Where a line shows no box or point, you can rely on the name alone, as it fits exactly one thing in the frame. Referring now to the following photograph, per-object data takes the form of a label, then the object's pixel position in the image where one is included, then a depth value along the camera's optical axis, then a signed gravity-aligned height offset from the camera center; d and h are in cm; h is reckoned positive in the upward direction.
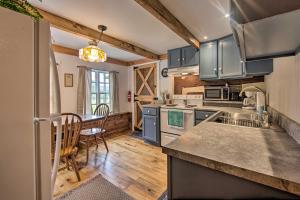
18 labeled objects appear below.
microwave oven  295 +10
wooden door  454 +34
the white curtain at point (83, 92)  376 +15
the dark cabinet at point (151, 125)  343 -64
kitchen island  61 -30
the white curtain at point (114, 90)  459 +24
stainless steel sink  161 -25
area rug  177 -117
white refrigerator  58 -4
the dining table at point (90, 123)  289 -60
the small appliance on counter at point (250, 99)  208 -2
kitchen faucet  132 -20
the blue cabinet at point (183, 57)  322 +93
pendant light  225 +68
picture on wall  357 +43
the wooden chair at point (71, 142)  206 -62
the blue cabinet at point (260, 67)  174 +38
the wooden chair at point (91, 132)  275 -66
